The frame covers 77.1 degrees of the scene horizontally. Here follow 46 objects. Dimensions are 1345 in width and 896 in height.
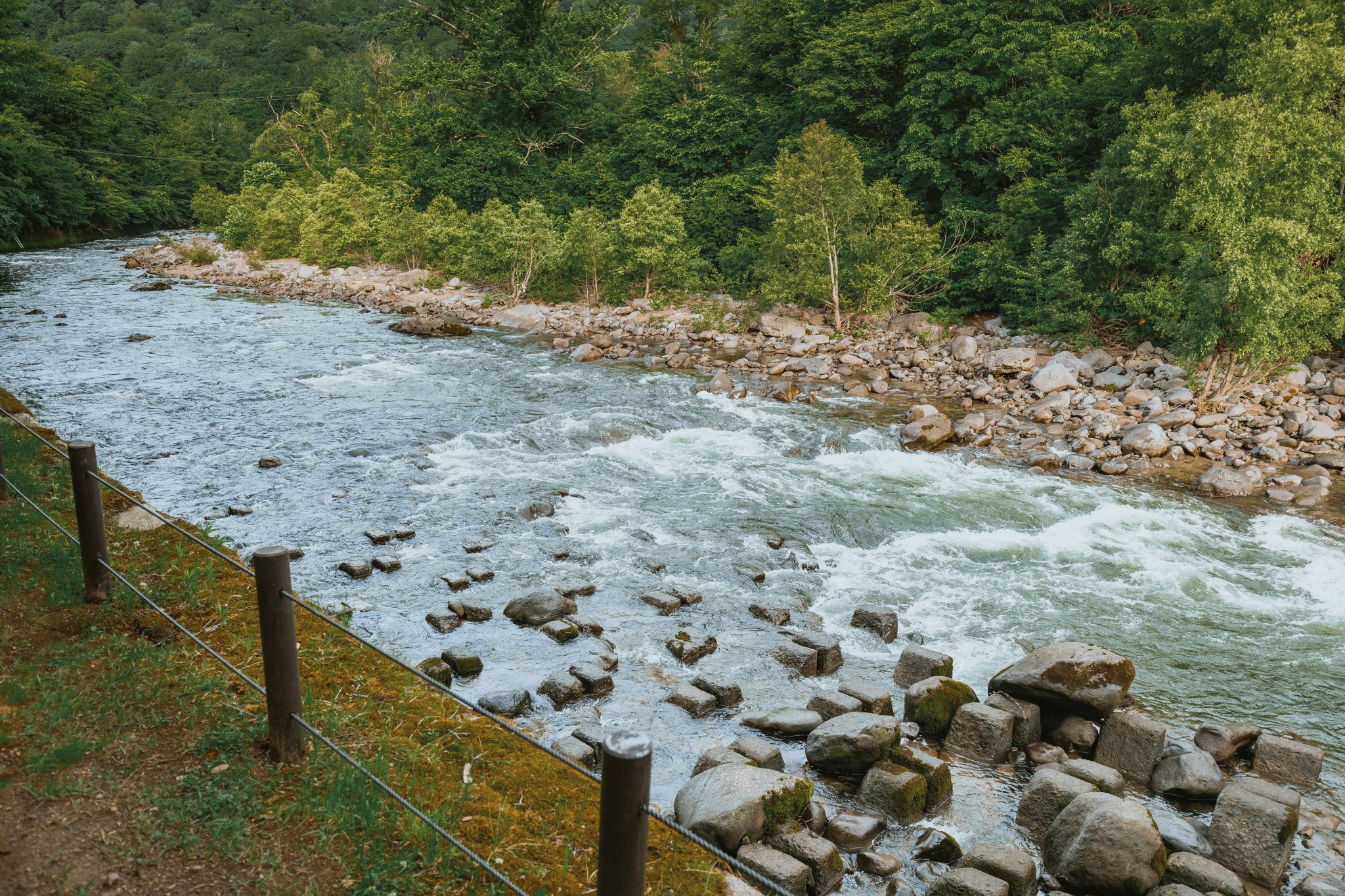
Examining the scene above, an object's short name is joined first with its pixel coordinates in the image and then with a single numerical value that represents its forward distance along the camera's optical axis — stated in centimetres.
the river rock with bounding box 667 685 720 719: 750
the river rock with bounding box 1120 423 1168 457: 1548
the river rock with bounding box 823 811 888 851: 581
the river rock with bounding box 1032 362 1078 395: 1938
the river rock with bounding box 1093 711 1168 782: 686
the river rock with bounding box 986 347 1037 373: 2102
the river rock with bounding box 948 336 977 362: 2262
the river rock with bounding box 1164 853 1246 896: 524
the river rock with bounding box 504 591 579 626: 908
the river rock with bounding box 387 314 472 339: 2684
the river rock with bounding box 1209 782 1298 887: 563
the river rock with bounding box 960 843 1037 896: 525
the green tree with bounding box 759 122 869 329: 2466
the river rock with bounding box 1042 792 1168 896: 525
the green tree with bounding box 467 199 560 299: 3106
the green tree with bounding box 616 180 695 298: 2977
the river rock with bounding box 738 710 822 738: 718
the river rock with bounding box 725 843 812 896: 504
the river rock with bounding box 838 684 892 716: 739
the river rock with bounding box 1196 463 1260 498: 1374
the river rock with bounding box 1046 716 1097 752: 719
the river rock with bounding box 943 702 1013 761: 704
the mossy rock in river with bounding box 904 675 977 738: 731
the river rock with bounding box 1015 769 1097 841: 605
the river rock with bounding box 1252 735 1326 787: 682
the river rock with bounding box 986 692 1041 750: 719
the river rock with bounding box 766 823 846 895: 529
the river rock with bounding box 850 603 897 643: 909
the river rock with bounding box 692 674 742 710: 769
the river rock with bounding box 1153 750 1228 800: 652
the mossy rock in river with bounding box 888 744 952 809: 634
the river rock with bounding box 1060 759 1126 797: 646
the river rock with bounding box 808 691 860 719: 729
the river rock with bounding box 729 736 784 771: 638
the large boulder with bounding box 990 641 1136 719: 722
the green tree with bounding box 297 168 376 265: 4053
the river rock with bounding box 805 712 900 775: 654
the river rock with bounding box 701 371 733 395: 2017
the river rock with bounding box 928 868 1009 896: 508
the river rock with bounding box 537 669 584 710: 759
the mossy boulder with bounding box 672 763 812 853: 536
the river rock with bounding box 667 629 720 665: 847
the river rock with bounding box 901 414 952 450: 1641
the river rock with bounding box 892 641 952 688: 801
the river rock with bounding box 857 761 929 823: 611
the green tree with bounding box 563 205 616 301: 3053
